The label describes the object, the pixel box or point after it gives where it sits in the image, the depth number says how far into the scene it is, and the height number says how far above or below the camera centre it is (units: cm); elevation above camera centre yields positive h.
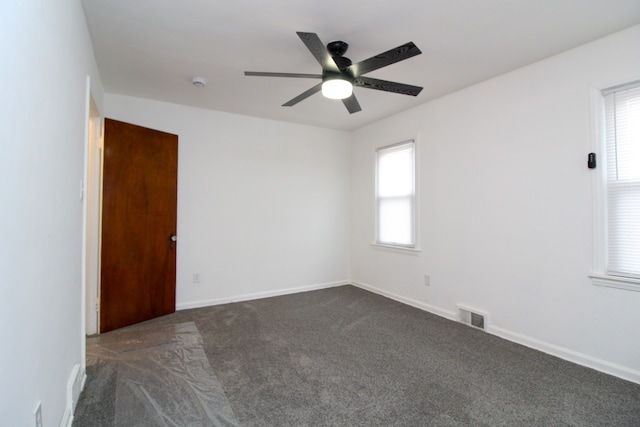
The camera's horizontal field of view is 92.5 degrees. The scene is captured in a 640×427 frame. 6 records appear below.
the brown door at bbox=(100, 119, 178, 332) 317 -6
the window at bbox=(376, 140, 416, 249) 412 +33
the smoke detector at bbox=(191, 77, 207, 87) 309 +141
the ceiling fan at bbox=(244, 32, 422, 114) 191 +107
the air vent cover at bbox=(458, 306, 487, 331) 318 -106
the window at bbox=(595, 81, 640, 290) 229 +24
